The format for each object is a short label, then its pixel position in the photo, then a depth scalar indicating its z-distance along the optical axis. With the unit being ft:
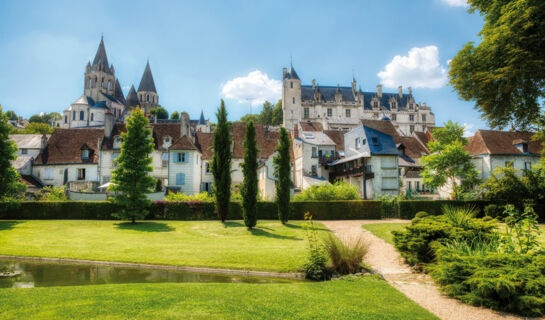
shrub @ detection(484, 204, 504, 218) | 82.02
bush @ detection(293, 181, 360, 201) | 91.45
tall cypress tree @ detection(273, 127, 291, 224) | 71.61
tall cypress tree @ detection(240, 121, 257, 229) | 64.23
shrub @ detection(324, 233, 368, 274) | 34.19
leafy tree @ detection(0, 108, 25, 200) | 76.43
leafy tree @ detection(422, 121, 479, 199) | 106.11
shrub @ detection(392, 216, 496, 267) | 31.99
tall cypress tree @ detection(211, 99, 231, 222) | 70.90
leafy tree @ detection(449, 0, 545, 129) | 41.16
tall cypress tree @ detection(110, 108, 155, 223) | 74.23
